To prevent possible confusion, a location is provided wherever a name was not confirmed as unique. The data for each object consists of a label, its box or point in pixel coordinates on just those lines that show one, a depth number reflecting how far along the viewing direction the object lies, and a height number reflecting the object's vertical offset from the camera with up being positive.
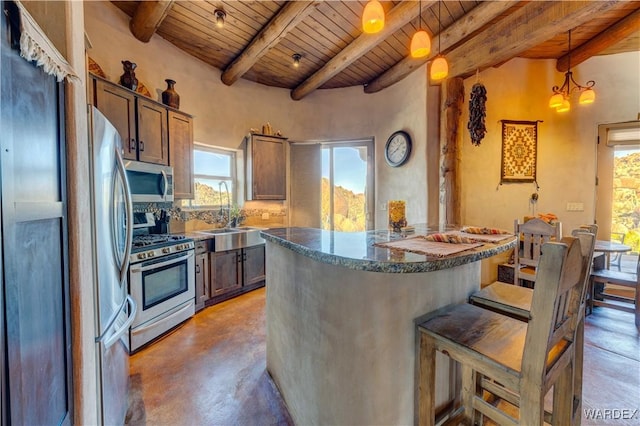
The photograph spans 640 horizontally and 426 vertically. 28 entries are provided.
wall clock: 4.02 +0.86
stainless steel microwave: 2.75 +0.26
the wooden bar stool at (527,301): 1.26 -0.53
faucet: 4.16 +0.06
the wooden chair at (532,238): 2.71 -0.33
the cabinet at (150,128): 2.45 +0.81
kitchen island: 1.22 -0.55
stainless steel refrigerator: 1.27 -0.27
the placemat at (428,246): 1.25 -0.21
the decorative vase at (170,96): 3.23 +1.29
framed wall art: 3.93 +0.78
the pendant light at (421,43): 2.04 +1.20
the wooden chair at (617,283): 2.76 -0.89
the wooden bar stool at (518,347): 0.95 -0.58
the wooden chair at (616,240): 3.83 -0.49
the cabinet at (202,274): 3.20 -0.80
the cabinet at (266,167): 4.23 +0.61
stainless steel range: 2.38 -0.71
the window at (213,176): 3.93 +0.45
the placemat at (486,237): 1.57 -0.19
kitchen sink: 3.36 -0.42
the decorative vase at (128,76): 2.74 +1.29
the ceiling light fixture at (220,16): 2.73 +1.89
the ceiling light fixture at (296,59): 3.65 +1.98
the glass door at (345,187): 4.81 +0.33
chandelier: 3.24 +1.28
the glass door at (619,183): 3.72 +0.30
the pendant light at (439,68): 2.29 +1.14
